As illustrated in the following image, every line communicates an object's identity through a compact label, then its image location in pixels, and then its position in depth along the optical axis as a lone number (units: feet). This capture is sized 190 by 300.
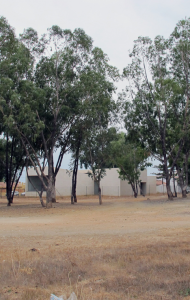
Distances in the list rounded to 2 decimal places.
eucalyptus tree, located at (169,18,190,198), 103.14
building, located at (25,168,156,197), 199.72
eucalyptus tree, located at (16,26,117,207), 90.94
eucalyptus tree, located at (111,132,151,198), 160.62
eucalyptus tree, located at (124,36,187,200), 102.68
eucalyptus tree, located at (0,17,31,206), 79.20
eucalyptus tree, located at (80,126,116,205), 104.37
